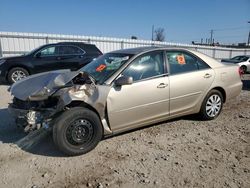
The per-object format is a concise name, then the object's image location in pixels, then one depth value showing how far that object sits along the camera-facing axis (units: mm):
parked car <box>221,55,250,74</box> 12579
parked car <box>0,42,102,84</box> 6978
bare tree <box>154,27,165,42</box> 52724
